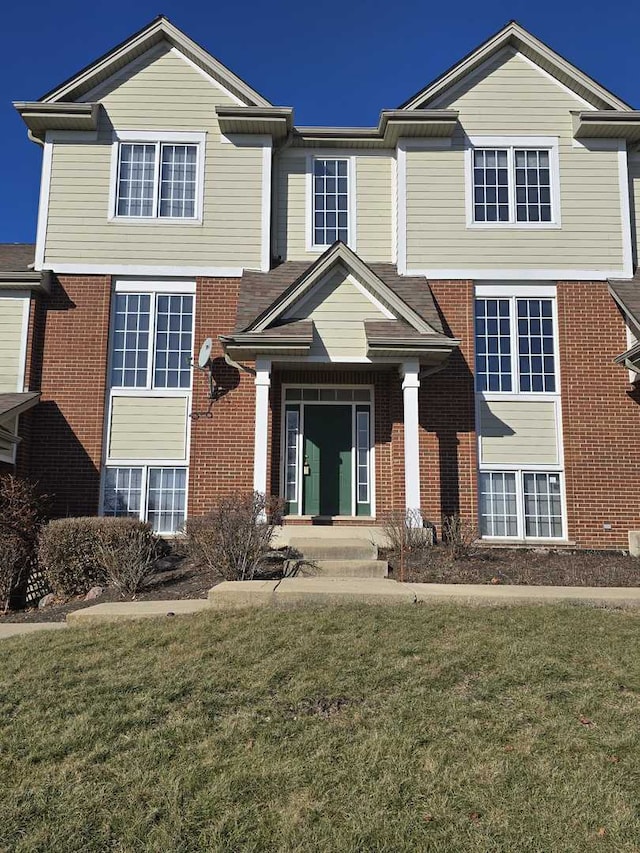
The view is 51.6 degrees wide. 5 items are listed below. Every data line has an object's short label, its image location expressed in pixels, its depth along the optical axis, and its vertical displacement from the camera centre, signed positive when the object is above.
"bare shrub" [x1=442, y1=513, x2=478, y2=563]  10.20 -0.31
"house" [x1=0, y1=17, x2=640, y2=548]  12.83 +4.54
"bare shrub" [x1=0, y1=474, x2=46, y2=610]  8.97 -0.24
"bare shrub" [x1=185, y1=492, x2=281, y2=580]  8.53 -0.25
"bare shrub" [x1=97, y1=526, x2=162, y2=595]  8.44 -0.51
